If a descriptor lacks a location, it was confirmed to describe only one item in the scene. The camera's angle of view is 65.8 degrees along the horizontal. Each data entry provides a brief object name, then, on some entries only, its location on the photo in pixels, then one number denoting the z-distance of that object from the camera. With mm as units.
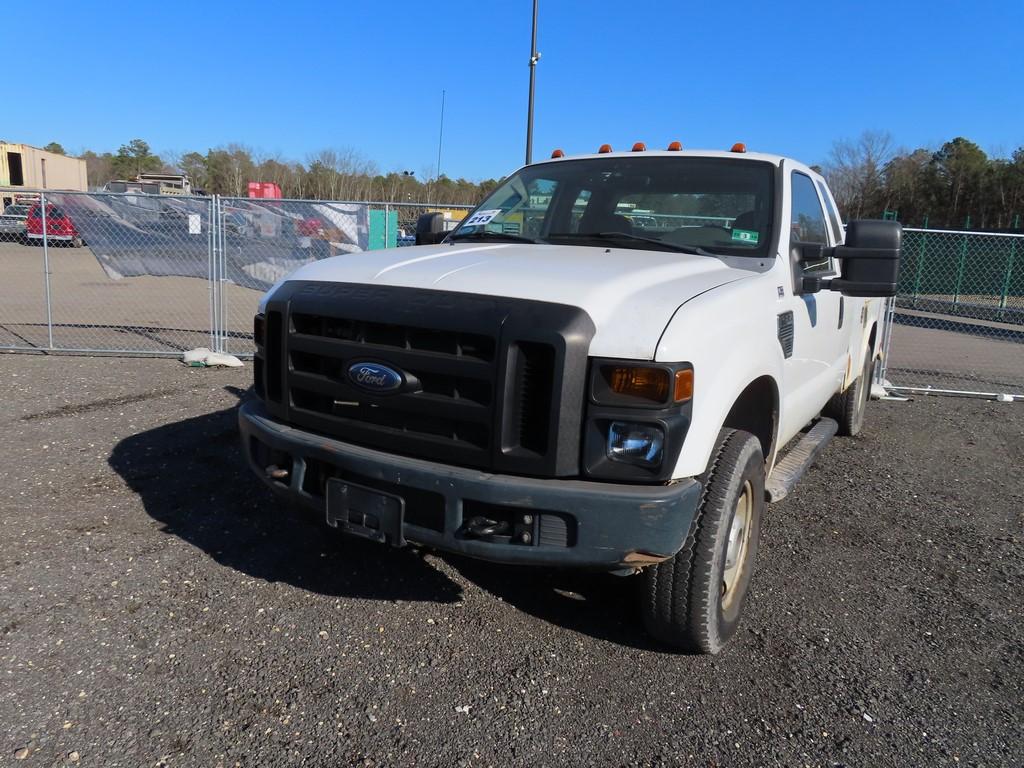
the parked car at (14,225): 18500
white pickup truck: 2566
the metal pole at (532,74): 14039
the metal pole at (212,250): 9086
